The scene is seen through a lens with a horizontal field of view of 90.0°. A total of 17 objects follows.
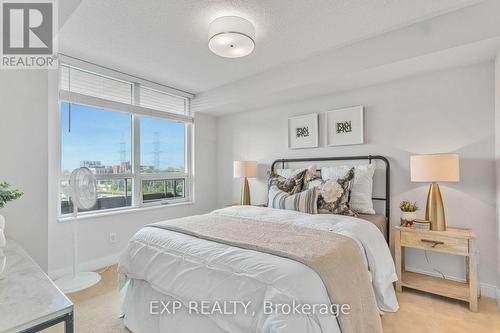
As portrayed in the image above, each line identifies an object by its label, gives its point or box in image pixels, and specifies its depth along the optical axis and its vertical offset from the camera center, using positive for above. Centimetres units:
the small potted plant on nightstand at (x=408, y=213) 248 -47
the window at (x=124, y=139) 297 +39
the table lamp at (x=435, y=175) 221 -8
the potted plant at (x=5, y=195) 122 -14
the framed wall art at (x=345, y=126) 305 +50
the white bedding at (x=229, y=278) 119 -64
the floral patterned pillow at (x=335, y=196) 255 -31
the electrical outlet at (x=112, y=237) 320 -90
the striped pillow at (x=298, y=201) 259 -37
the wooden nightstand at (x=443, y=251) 210 -78
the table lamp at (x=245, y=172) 381 -8
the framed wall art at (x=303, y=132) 340 +49
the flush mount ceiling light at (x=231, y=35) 206 +110
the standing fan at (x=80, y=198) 262 -32
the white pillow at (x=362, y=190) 275 -27
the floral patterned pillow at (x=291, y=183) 294 -20
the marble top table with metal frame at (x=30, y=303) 78 -47
